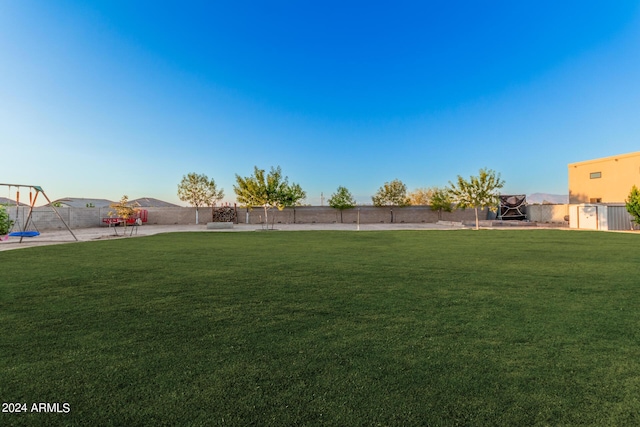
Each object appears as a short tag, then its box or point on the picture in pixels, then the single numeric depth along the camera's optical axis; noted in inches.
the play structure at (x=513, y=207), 1400.1
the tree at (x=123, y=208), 747.9
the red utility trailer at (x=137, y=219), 1094.1
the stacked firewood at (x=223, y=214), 1439.5
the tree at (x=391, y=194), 2193.7
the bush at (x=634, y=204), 785.4
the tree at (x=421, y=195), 2684.5
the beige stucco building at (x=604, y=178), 1171.9
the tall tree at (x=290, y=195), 1139.9
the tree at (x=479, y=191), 1024.9
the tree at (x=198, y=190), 1786.4
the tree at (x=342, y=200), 1540.4
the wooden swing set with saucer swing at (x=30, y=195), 504.4
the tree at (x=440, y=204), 1467.8
